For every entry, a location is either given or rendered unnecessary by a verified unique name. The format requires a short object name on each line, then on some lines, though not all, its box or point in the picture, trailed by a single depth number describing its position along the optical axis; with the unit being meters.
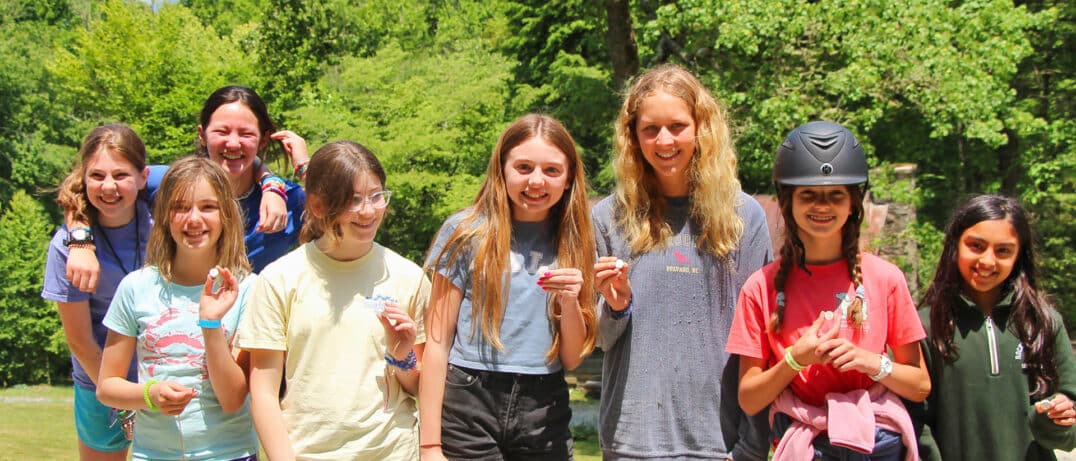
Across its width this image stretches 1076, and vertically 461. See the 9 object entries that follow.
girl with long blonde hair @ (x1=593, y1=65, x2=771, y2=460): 3.38
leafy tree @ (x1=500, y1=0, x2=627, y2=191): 19.66
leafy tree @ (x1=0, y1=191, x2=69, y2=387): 27.86
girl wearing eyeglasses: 3.32
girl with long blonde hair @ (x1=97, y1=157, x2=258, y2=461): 3.39
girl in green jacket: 3.48
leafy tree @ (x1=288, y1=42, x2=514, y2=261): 17.91
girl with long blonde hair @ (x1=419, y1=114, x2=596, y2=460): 3.36
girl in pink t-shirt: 3.14
